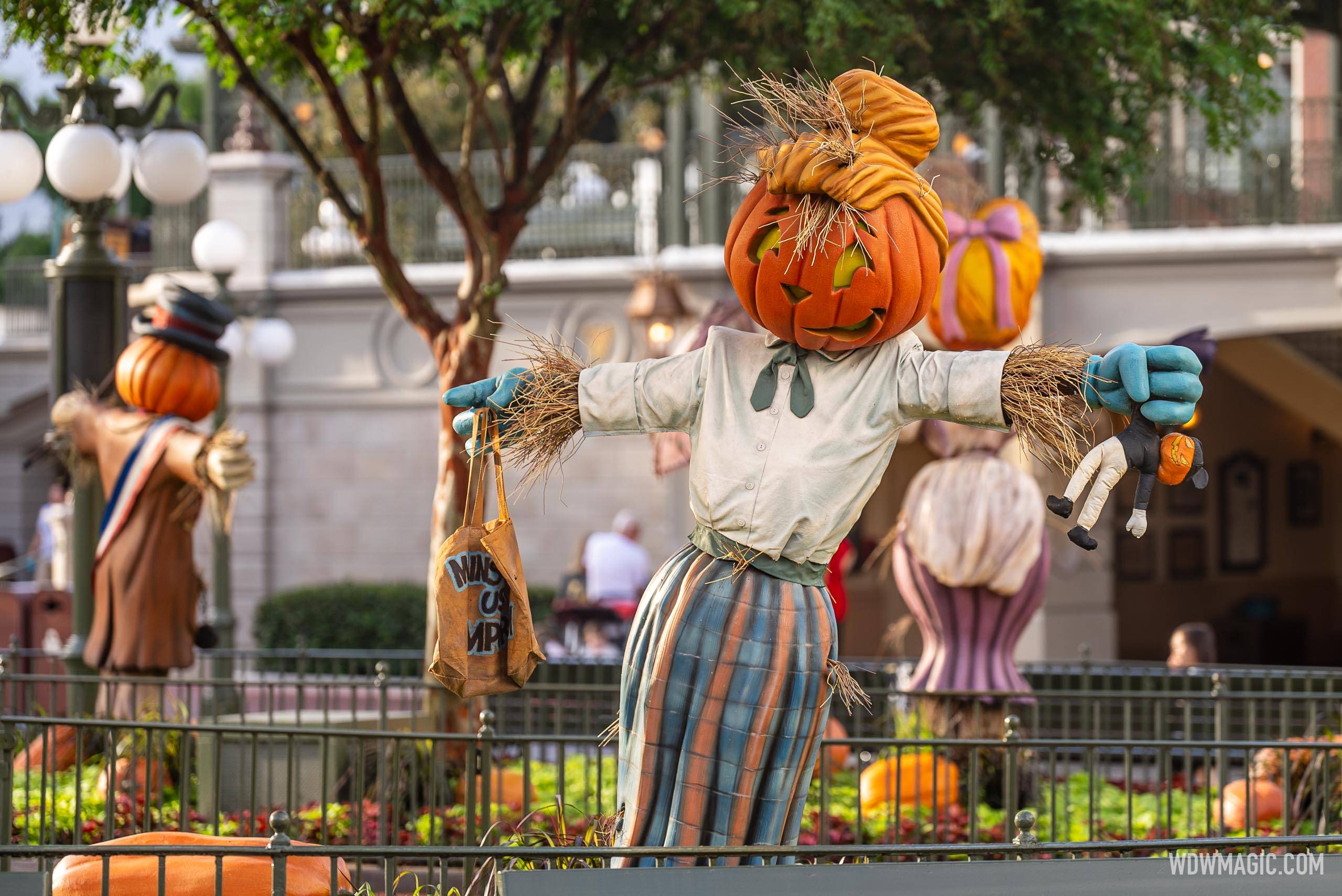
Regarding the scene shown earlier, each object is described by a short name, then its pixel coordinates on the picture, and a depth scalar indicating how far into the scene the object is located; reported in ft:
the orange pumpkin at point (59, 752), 51.65
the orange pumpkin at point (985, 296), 49.73
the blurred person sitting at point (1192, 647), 66.03
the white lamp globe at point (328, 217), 108.37
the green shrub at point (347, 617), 99.09
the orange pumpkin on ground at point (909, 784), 50.85
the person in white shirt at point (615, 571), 83.66
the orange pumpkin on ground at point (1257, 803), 48.85
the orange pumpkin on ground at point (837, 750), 57.98
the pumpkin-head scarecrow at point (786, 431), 27.32
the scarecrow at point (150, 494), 50.16
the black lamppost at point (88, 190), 51.72
